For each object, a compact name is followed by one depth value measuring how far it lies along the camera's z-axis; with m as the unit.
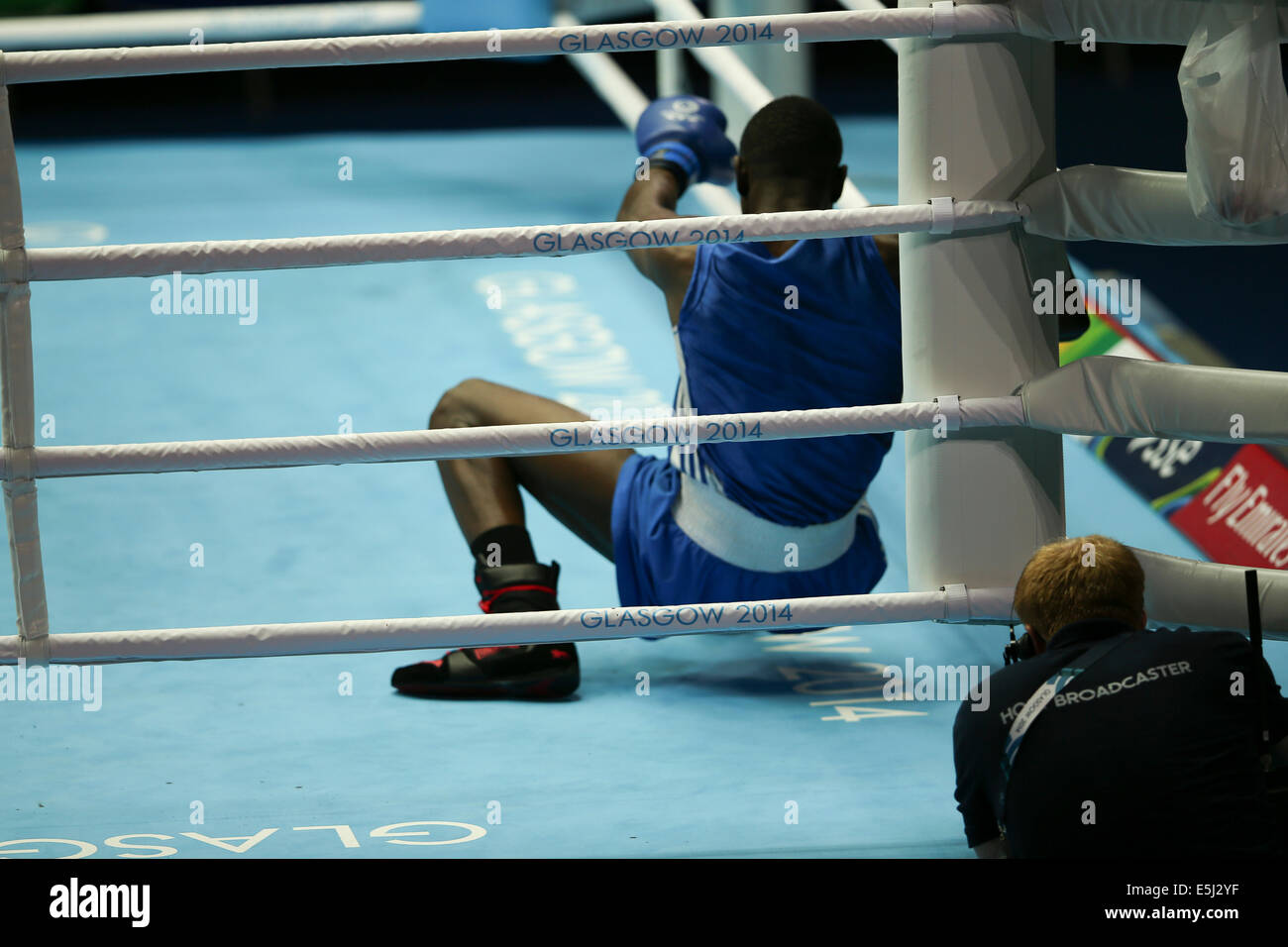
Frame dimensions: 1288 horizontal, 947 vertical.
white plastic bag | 6.06
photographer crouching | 5.91
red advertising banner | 7.71
